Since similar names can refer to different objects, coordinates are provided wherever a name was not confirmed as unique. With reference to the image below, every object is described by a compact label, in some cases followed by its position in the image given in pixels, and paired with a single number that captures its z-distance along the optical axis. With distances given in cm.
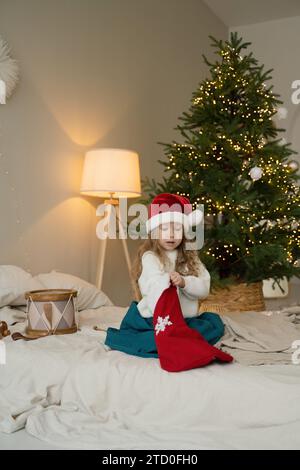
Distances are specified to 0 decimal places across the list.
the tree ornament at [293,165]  336
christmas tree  320
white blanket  155
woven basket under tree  344
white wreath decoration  292
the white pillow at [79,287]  278
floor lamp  332
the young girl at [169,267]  202
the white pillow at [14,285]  253
